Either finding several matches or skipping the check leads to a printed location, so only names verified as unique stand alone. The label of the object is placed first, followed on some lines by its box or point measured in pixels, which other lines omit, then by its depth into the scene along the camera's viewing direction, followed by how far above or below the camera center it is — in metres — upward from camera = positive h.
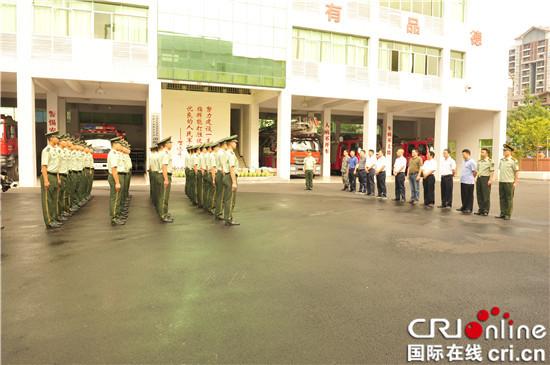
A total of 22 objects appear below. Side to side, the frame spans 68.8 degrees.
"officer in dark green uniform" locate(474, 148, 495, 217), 10.37 -0.46
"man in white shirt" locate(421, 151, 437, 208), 11.55 -0.50
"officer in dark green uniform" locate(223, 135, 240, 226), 8.19 -0.45
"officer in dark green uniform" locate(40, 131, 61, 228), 7.44 -0.38
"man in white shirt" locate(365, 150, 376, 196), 14.81 -0.43
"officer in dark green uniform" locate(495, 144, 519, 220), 9.67 -0.41
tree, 33.81 +2.78
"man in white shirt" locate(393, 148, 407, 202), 12.90 -0.37
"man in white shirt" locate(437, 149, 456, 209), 11.47 -0.45
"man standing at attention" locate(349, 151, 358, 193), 16.30 -0.40
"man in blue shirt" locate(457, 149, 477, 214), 10.58 -0.47
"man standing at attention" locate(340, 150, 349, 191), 17.17 -0.42
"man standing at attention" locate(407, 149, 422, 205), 12.21 -0.34
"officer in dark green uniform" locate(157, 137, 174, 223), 8.50 -0.51
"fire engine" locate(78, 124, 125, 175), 19.53 +0.97
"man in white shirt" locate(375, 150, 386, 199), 13.84 -0.40
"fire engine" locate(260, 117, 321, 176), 23.16 +1.07
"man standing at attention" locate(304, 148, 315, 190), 16.86 -0.34
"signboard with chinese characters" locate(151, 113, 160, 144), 19.19 +1.60
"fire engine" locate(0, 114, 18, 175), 16.50 +0.71
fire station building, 17.77 +4.92
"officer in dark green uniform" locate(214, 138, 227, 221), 8.44 -0.44
